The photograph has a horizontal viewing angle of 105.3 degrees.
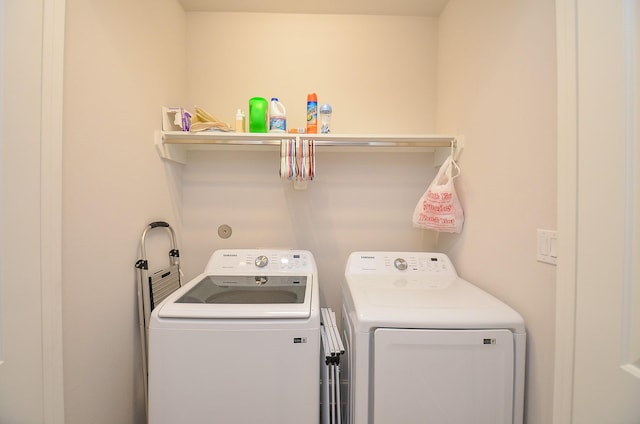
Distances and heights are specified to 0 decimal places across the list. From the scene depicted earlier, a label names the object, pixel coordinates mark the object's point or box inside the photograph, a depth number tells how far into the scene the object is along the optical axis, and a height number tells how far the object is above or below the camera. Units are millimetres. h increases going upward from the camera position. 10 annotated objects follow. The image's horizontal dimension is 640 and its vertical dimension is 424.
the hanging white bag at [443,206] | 1461 +31
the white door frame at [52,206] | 823 +10
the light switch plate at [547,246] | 915 -135
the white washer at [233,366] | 1015 -653
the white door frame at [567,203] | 758 +27
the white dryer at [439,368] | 976 -630
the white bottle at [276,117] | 1609 +616
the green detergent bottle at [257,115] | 1645 +646
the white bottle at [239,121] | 1668 +608
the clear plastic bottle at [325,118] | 1607 +614
